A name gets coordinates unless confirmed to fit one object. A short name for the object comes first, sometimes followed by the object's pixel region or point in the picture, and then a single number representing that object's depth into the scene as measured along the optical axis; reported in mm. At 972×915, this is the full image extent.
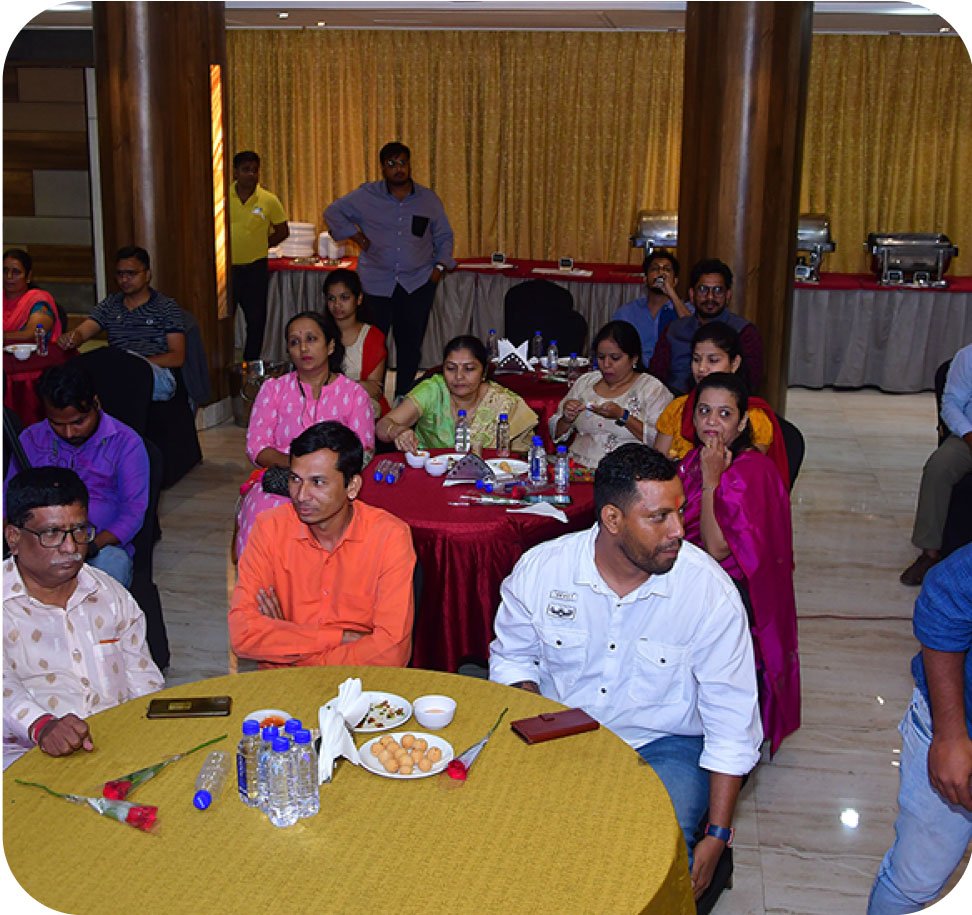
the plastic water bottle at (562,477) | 4203
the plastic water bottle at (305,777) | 2057
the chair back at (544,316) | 7383
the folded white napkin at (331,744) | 2152
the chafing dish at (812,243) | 9844
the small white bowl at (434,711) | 2352
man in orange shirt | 3062
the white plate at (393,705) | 2352
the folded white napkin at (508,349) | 6332
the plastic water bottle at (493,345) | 6574
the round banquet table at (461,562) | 3842
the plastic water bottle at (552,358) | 6355
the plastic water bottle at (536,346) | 6720
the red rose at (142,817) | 2021
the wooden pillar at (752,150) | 6785
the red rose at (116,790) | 2107
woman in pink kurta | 4789
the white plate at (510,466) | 4402
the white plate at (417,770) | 2174
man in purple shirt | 4004
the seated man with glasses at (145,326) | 6426
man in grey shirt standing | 8000
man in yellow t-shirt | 9193
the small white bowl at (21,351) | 5758
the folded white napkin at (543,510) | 3918
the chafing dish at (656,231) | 10633
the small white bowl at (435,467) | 4312
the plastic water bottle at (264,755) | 2059
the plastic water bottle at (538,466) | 4289
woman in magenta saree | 3537
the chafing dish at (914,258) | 9773
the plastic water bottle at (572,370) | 6070
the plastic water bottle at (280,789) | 2037
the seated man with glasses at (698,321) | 5758
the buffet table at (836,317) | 9508
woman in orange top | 4223
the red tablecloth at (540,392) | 5617
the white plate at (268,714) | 2346
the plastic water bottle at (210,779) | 2080
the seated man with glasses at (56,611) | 2758
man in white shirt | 2629
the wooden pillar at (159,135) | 7277
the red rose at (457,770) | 2174
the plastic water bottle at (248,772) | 2100
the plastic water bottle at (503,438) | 4707
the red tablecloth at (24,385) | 5527
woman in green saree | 4730
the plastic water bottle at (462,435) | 4652
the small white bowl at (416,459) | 4398
